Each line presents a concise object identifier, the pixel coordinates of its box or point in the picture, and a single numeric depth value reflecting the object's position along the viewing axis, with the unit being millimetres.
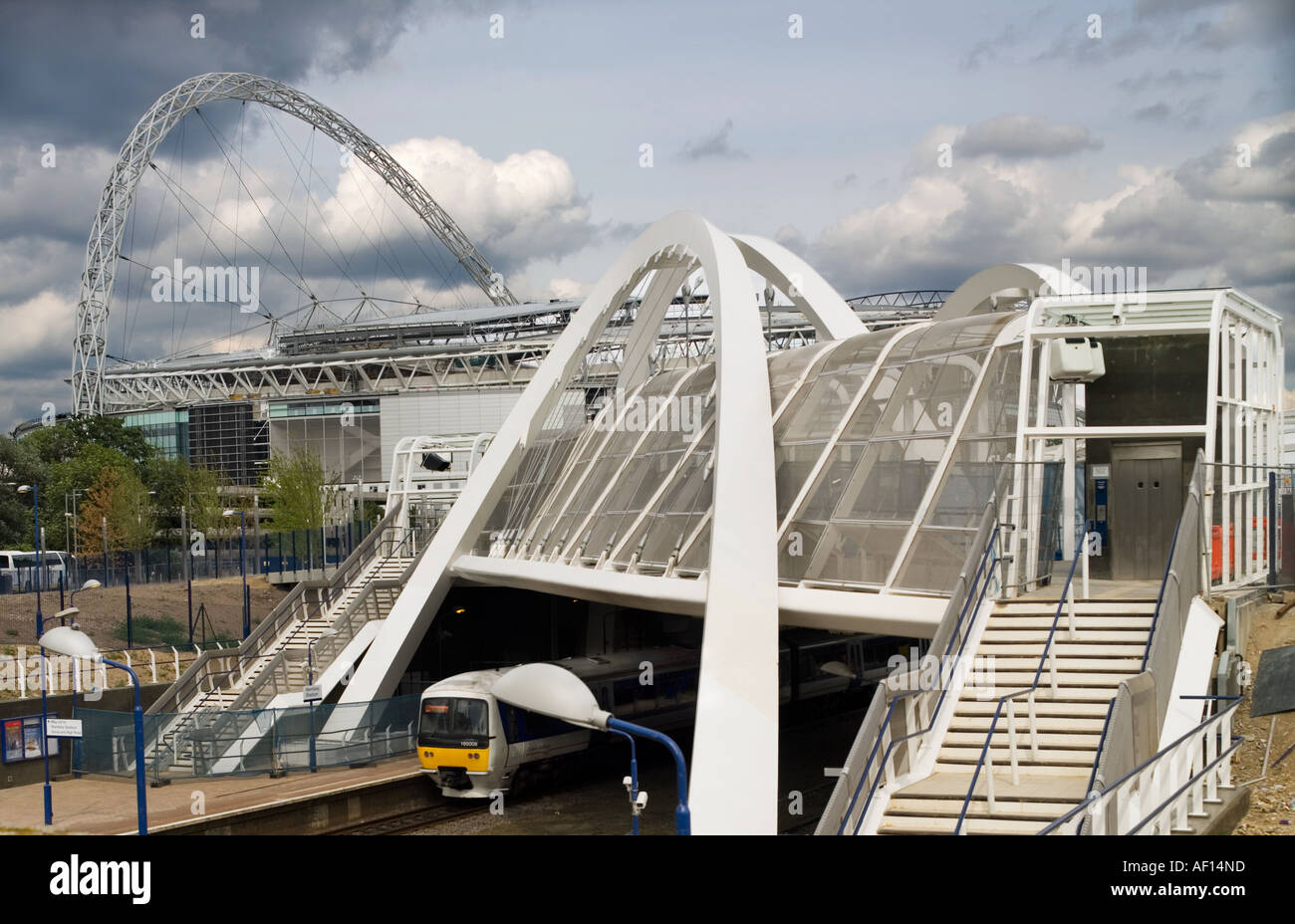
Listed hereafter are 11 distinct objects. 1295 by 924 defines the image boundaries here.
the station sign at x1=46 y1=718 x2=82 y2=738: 24141
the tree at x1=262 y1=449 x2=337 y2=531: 74625
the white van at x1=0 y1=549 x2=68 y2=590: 49406
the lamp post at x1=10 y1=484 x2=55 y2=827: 26656
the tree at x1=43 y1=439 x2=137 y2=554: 74438
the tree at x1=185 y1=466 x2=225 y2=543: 77812
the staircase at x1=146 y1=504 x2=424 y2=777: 31562
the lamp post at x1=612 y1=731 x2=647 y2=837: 14305
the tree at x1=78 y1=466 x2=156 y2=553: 69500
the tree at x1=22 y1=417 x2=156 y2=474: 88688
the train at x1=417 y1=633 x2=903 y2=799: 30188
